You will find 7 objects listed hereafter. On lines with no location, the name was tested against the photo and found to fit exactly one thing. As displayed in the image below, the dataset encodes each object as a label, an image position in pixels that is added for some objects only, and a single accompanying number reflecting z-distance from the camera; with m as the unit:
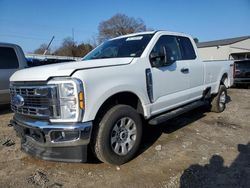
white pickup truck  2.41
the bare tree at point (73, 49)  36.05
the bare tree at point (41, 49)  44.13
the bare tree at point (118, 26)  50.07
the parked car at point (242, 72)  10.87
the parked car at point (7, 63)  5.21
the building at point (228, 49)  28.37
